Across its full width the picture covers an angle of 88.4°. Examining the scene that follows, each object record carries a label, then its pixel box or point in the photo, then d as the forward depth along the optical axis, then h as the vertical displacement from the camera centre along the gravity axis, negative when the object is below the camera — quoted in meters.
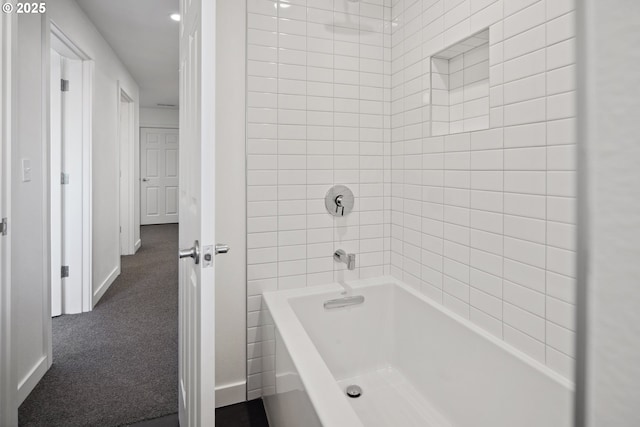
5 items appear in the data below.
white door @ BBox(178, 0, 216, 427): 0.97 -0.02
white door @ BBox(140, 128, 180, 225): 6.91 +0.61
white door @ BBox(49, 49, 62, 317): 2.72 +0.14
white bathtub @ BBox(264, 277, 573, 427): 1.06 -0.67
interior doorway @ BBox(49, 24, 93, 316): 2.74 +0.17
